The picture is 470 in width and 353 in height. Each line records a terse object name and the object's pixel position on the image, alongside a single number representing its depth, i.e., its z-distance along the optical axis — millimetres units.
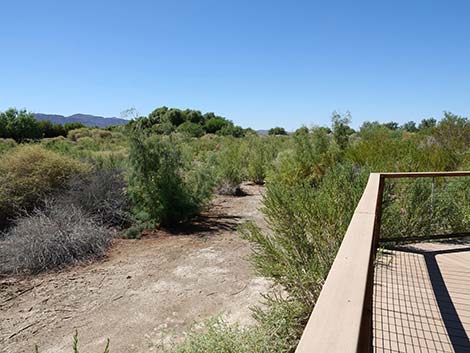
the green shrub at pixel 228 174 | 11688
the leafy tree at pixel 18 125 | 29797
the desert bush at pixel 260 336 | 2445
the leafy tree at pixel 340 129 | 12211
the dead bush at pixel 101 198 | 7543
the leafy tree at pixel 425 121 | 44547
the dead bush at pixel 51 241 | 5539
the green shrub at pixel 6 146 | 9375
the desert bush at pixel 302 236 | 3135
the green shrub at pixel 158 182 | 7590
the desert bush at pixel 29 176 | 7258
